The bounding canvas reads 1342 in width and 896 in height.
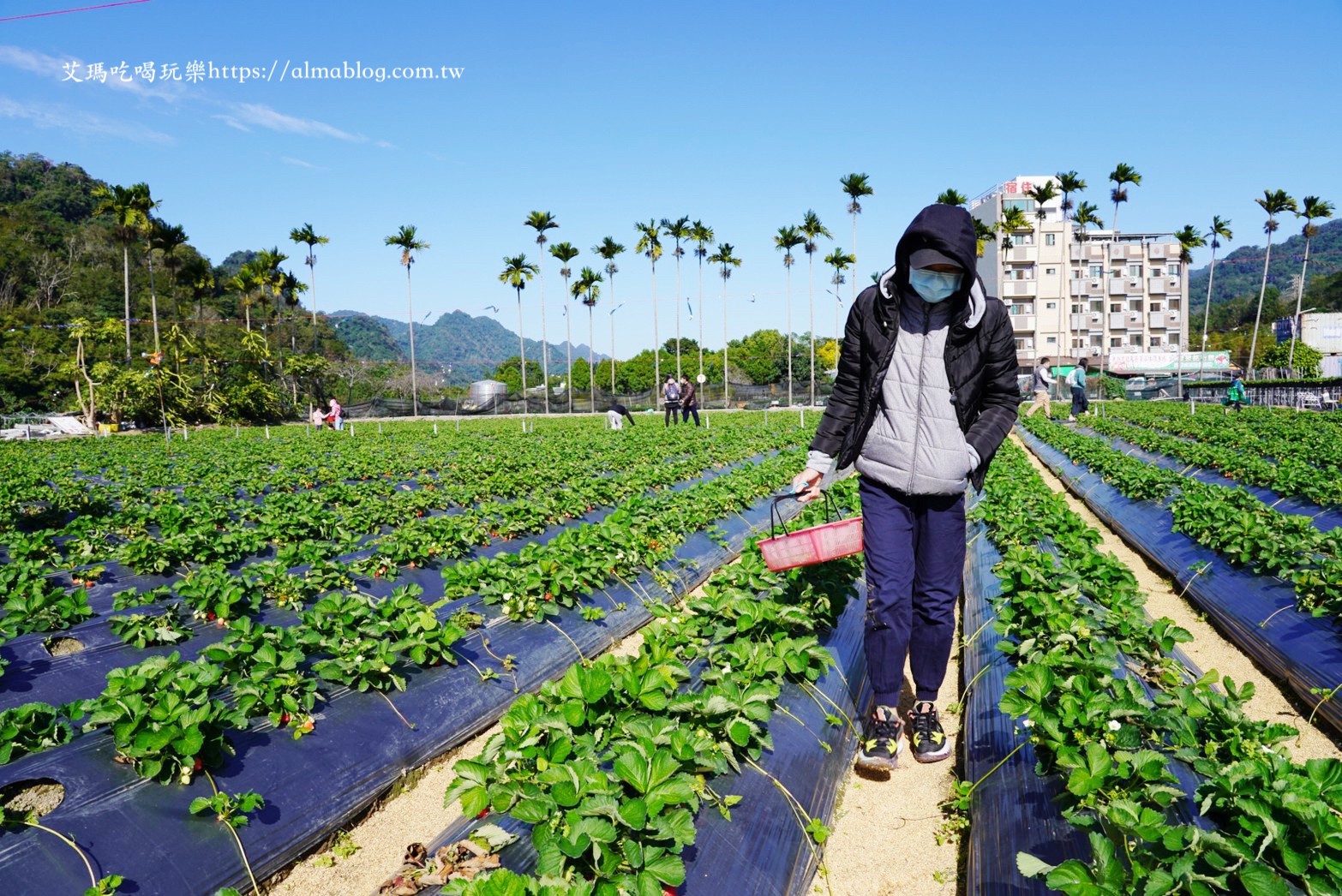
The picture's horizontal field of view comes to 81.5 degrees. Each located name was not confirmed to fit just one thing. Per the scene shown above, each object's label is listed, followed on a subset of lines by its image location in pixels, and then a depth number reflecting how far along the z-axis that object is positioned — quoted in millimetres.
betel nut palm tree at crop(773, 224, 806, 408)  58250
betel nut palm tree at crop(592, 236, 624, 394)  60438
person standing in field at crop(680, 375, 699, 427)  22969
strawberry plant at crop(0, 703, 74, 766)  2656
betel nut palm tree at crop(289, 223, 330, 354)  49406
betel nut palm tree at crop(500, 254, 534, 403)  55281
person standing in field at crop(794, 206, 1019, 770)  2961
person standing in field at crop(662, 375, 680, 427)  23641
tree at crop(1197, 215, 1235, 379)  62094
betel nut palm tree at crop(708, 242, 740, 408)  62656
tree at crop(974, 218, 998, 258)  48459
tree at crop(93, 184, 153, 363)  32219
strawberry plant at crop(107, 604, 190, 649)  4070
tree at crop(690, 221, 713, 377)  59625
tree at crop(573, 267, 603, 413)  61250
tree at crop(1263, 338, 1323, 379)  55219
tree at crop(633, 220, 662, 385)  57625
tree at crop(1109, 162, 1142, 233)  51625
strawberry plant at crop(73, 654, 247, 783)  2623
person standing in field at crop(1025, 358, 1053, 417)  20375
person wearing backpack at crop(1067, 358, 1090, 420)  20297
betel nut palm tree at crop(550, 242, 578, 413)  57406
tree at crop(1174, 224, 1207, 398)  57625
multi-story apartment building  58844
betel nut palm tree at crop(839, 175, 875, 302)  53656
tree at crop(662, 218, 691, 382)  58000
